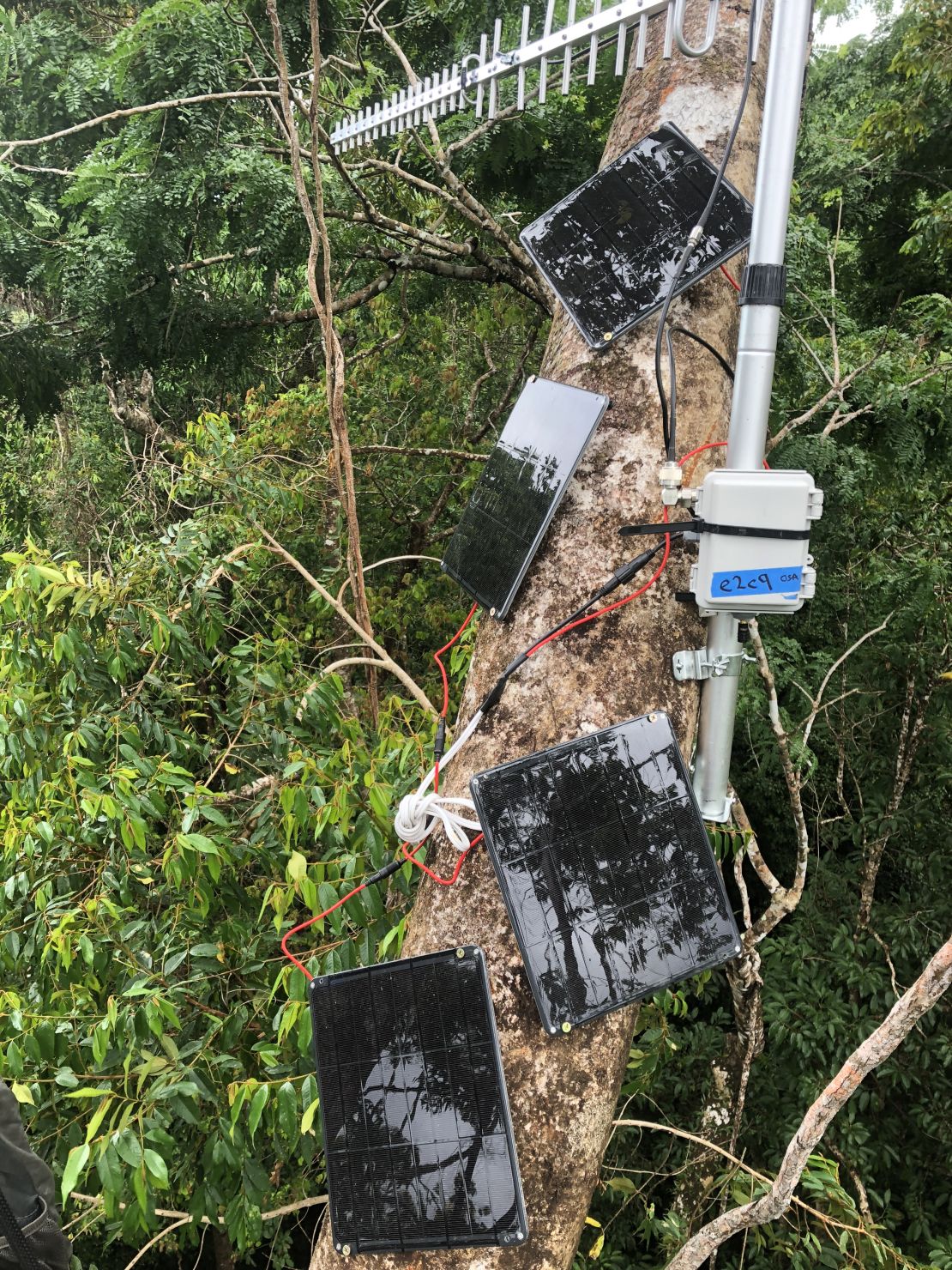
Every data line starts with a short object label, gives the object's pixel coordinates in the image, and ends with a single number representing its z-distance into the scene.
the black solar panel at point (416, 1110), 1.15
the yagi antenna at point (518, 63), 1.42
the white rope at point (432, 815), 1.31
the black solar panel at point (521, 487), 1.46
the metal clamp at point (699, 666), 1.35
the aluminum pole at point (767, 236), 1.25
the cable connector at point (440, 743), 1.50
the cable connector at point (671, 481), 1.31
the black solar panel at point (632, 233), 1.53
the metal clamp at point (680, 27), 1.35
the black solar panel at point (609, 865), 1.22
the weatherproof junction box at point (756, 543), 1.22
